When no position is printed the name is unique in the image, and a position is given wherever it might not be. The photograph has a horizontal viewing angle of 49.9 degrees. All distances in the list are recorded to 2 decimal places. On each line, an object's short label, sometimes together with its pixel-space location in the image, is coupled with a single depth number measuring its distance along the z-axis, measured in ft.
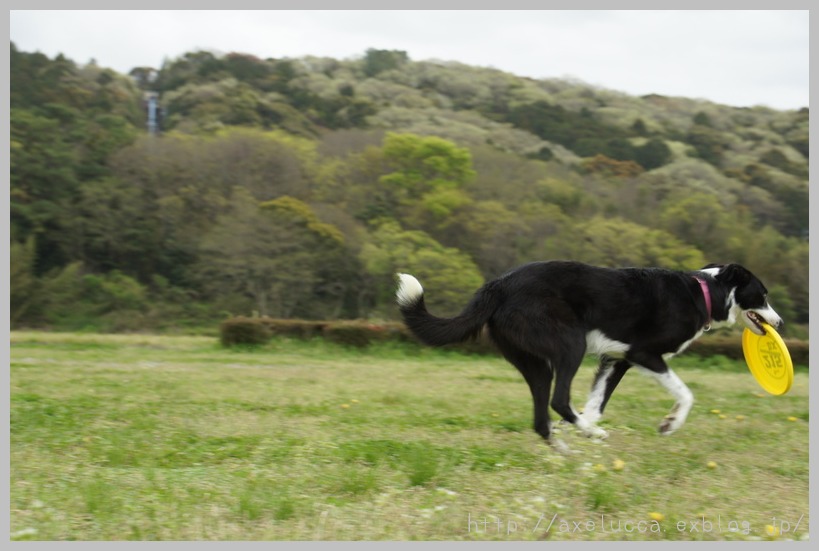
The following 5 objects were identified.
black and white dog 21.77
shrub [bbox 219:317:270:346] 61.00
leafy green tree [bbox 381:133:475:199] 109.70
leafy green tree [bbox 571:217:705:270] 96.17
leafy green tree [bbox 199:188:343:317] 97.19
